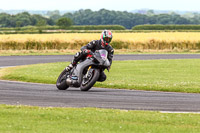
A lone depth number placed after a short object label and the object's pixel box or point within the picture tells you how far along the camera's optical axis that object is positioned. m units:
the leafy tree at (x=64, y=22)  131.55
